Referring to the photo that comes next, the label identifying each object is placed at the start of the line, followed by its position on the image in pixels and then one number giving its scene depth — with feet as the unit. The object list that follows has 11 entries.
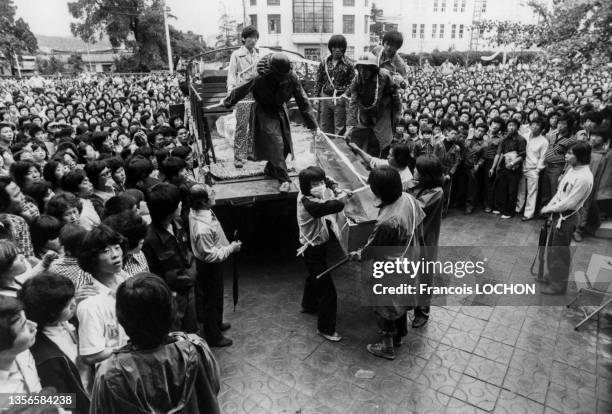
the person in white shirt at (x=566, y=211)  14.96
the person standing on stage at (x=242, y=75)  17.48
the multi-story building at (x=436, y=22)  181.57
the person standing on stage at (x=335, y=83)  23.04
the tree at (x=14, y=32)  59.62
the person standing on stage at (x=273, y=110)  15.92
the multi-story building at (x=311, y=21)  137.70
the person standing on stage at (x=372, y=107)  18.43
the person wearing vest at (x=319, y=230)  12.38
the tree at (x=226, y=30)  105.50
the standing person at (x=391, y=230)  11.29
